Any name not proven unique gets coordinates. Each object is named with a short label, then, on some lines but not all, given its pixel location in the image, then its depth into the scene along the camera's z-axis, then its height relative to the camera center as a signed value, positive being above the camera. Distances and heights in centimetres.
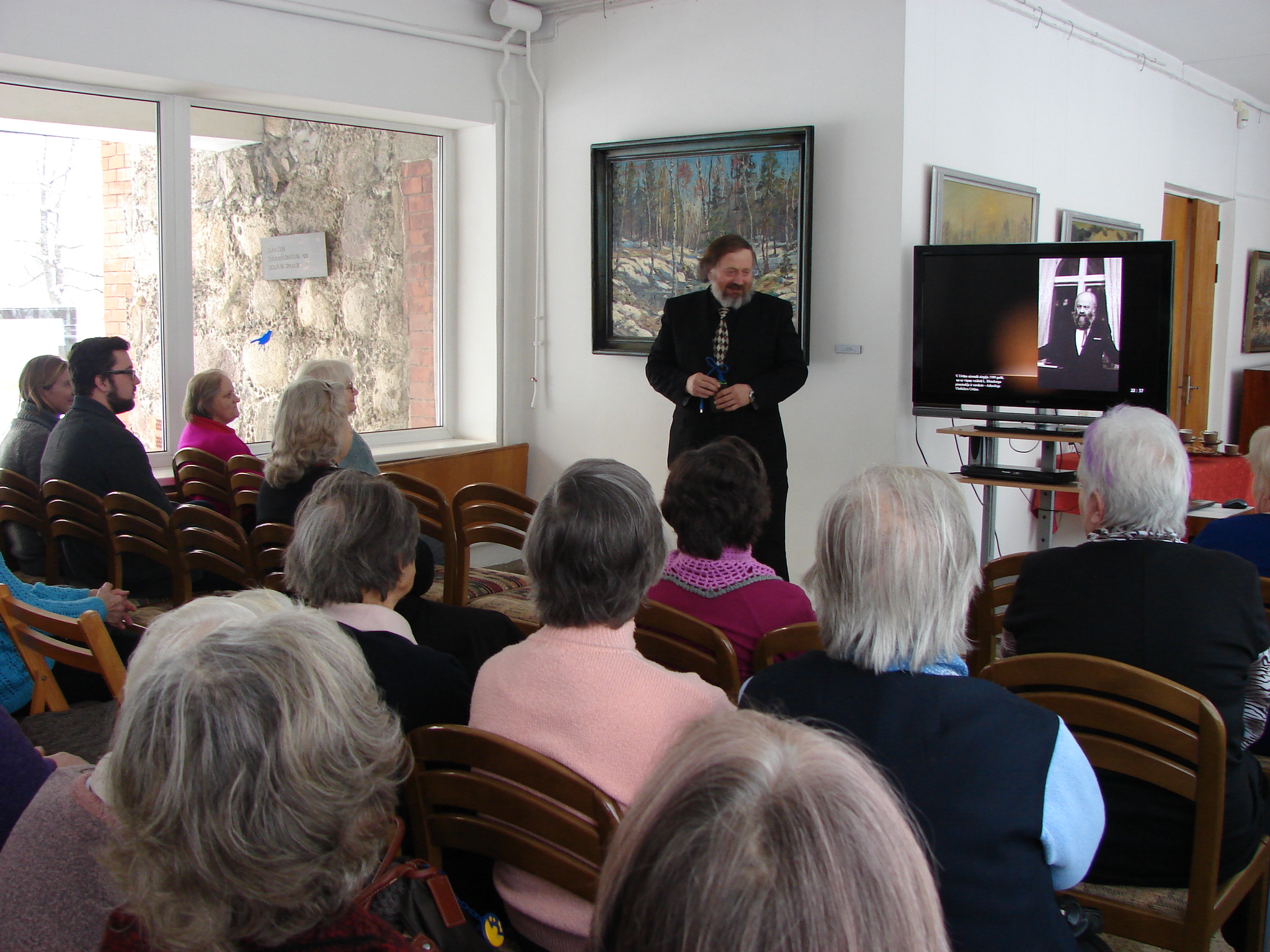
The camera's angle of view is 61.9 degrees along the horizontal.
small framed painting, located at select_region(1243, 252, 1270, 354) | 887 +47
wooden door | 818 +42
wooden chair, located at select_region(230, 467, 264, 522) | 379 -47
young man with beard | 363 -35
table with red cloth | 496 -55
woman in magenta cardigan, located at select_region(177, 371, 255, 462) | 446 -26
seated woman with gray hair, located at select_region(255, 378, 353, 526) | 312 -27
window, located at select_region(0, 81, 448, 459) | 470 +55
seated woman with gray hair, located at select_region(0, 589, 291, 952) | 115 -56
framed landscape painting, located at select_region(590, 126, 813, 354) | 498 +72
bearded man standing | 441 -3
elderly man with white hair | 177 -47
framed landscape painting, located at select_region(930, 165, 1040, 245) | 487 +74
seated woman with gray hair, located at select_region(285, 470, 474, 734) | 193 -38
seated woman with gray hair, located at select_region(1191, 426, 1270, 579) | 247 -41
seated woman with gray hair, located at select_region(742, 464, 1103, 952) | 121 -43
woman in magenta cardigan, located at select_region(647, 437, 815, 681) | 220 -43
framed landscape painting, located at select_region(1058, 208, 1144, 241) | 602 +81
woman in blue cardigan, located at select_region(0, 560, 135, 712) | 256 -69
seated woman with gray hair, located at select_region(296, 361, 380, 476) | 368 -11
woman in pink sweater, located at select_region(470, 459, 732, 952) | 148 -46
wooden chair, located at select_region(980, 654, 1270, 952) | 159 -61
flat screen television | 434 +16
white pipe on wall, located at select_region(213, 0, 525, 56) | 488 +165
